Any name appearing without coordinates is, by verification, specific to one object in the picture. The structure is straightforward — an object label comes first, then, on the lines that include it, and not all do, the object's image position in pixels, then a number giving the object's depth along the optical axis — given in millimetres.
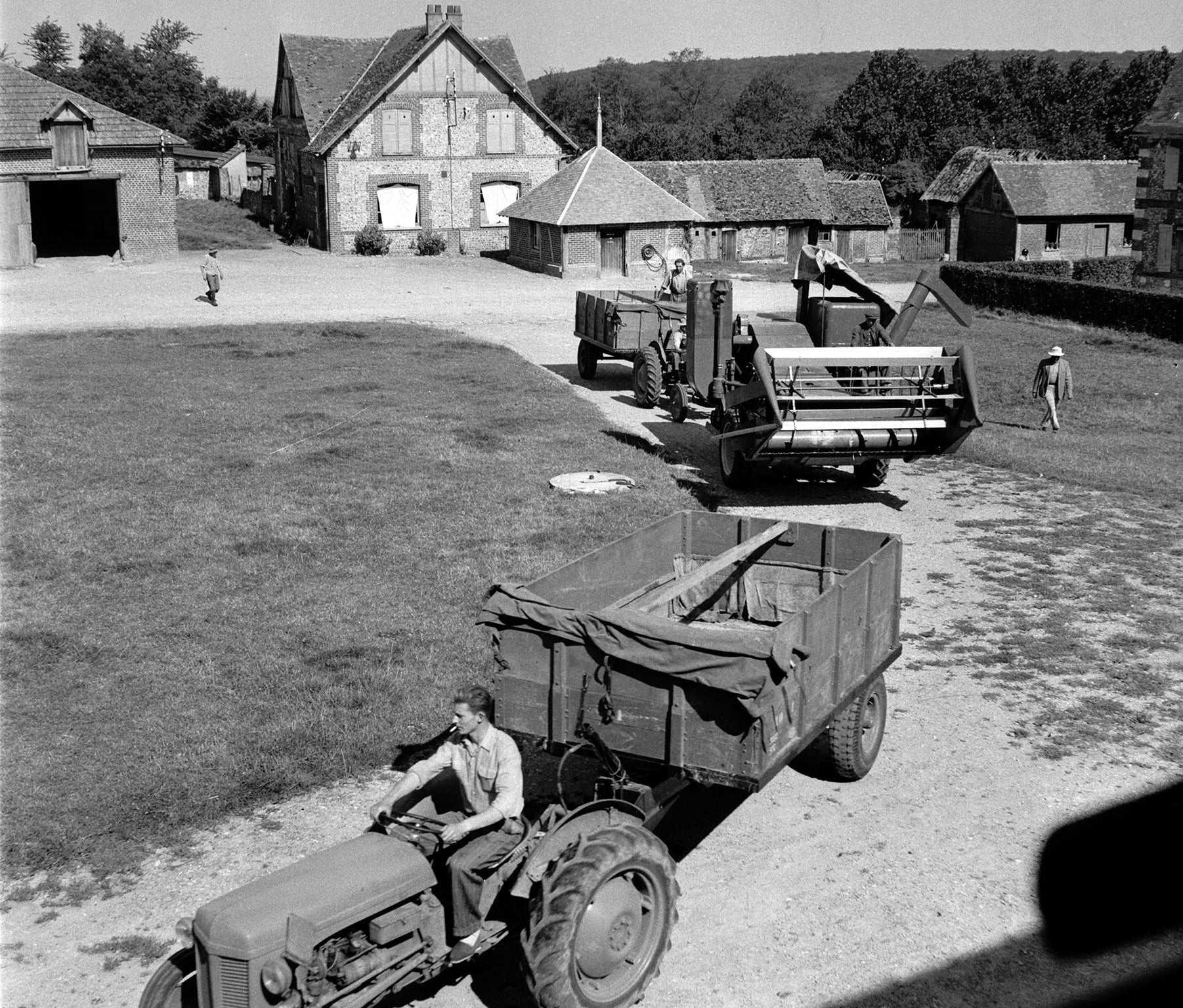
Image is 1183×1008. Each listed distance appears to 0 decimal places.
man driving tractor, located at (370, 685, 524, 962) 6457
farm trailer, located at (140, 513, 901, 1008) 5719
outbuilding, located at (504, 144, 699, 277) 45562
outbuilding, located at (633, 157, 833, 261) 53156
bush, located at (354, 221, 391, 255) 50719
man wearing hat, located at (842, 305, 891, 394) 17559
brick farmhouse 50438
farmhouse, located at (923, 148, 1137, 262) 55062
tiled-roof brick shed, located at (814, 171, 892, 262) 56094
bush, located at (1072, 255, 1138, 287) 47656
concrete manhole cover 17094
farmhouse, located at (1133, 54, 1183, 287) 42344
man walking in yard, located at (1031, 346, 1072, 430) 22047
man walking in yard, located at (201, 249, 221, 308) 36656
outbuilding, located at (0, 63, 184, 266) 43062
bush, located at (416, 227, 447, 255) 51500
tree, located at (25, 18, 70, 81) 99500
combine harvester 15891
